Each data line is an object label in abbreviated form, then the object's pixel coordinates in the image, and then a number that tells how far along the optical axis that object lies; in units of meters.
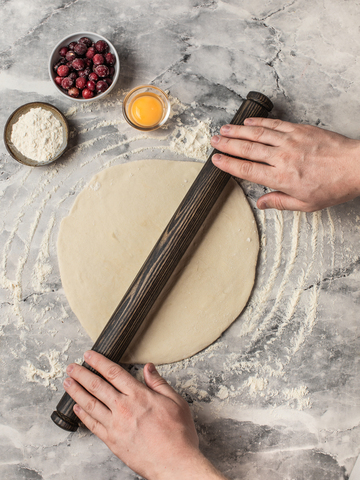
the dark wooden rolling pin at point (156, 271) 0.72
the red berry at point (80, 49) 0.75
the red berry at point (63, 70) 0.74
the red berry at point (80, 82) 0.74
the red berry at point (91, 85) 0.75
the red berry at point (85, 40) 0.75
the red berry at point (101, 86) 0.75
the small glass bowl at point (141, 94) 0.76
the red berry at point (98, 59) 0.75
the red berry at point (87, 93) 0.75
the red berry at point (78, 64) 0.74
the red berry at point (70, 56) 0.75
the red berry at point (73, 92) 0.75
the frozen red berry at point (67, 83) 0.75
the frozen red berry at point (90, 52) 0.75
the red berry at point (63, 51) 0.75
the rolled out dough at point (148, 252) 0.76
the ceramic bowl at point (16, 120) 0.75
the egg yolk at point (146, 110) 0.76
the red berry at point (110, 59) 0.75
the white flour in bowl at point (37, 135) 0.74
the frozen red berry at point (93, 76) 0.75
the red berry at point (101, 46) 0.75
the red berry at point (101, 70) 0.74
